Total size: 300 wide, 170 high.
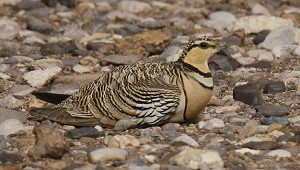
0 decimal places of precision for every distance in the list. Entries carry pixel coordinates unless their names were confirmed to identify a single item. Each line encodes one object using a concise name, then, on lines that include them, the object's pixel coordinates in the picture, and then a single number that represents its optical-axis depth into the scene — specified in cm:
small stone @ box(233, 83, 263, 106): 1691
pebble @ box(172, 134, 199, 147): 1433
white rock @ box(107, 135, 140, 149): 1419
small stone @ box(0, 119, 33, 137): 1520
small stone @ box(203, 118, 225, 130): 1559
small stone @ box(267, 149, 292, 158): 1385
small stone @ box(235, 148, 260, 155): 1401
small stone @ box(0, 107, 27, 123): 1603
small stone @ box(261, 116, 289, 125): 1559
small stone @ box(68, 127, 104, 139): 1480
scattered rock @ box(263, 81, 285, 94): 1766
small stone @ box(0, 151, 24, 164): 1352
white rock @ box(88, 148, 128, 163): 1346
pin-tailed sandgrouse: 1509
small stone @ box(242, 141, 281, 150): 1423
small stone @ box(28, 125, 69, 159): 1352
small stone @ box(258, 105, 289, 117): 1611
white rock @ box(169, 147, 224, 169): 1311
